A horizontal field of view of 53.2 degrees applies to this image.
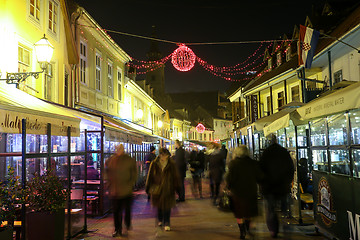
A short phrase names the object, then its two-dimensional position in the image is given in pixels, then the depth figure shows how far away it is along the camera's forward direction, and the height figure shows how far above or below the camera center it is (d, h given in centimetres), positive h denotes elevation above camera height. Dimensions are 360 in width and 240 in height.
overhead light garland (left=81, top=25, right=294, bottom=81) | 1417 +725
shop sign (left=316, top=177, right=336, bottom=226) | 665 -109
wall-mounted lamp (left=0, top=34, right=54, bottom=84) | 1029 +294
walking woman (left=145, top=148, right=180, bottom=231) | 809 -73
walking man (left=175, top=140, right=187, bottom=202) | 1309 -33
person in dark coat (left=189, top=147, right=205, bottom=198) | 1486 -70
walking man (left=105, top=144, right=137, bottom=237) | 773 -69
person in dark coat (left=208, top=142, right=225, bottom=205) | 1221 -61
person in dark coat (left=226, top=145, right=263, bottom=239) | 682 -62
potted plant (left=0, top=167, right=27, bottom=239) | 514 -70
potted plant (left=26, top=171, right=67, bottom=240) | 619 -98
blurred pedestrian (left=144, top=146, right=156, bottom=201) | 1641 -20
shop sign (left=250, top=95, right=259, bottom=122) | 2728 +317
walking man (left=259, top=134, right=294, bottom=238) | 728 -61
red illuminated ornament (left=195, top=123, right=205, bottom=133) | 4532 +284
